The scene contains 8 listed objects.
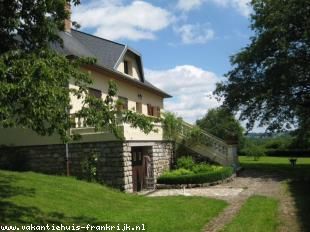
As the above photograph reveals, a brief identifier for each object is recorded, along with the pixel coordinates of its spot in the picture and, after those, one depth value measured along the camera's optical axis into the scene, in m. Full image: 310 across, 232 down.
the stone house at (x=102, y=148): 13.37
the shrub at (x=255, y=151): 33.32
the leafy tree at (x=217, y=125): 52.91
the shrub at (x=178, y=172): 15.77
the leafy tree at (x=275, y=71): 19.47
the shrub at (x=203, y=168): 16.34
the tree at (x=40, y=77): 6.84
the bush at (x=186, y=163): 16.87
